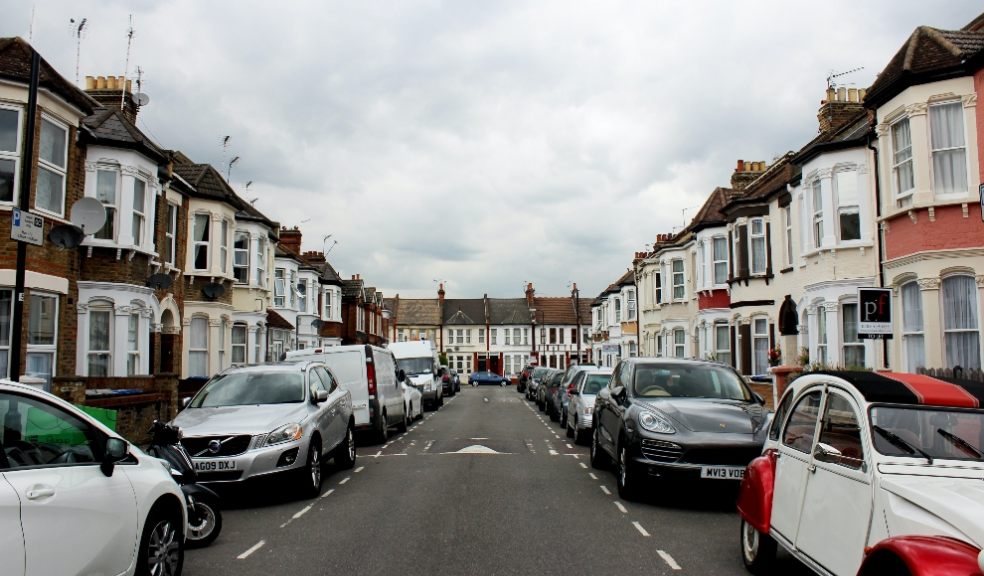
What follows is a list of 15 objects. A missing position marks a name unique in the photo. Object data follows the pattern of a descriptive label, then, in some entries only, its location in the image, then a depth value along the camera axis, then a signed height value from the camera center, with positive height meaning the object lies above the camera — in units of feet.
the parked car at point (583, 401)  56.95 -3.36
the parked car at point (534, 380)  123.34 -4.27
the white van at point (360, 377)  56.18 -1.53
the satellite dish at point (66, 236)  43.51 +6.84
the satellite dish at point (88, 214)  41.65 +7.36
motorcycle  25.11 -4.28
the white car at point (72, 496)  14.73 -2.84
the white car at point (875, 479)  13.19 -2.47
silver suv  31.58 -2.89
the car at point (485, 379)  254.88 -7.69
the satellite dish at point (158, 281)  63.16 +5.86
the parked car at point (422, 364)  104.46 -1.22
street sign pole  31.17 +6.13
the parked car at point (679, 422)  30.22 -2.72
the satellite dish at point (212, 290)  81.71 +6.65
